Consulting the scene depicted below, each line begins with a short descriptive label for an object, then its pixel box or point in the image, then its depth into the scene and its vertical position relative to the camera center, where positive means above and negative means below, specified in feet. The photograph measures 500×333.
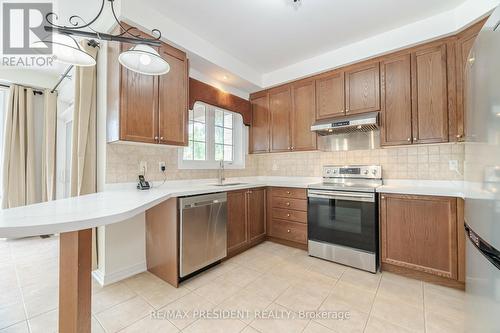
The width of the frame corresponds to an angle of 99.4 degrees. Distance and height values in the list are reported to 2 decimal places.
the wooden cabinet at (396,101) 7.88 +2.55
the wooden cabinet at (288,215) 9.48 -2.20
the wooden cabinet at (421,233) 6.43 -2.14
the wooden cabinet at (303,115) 10.16 +2.61
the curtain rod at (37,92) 12.20 +4.58
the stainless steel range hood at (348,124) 8.20 +1.78
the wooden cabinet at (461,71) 6.75 +3.13
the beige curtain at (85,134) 7.07 +1.22
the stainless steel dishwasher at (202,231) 6.77 -2.14
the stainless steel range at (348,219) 7.52 -1.96
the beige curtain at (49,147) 11.65 +1.33
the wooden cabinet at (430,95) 7.23 +2.55
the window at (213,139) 9.80 +1.54
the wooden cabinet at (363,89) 8.50 +3.28
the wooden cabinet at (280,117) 10.96 +2.75
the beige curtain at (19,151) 11.11 +1.04
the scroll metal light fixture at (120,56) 4.01 +2.52
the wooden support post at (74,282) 3.20 -1.72
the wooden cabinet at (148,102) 6.45 +2.26
